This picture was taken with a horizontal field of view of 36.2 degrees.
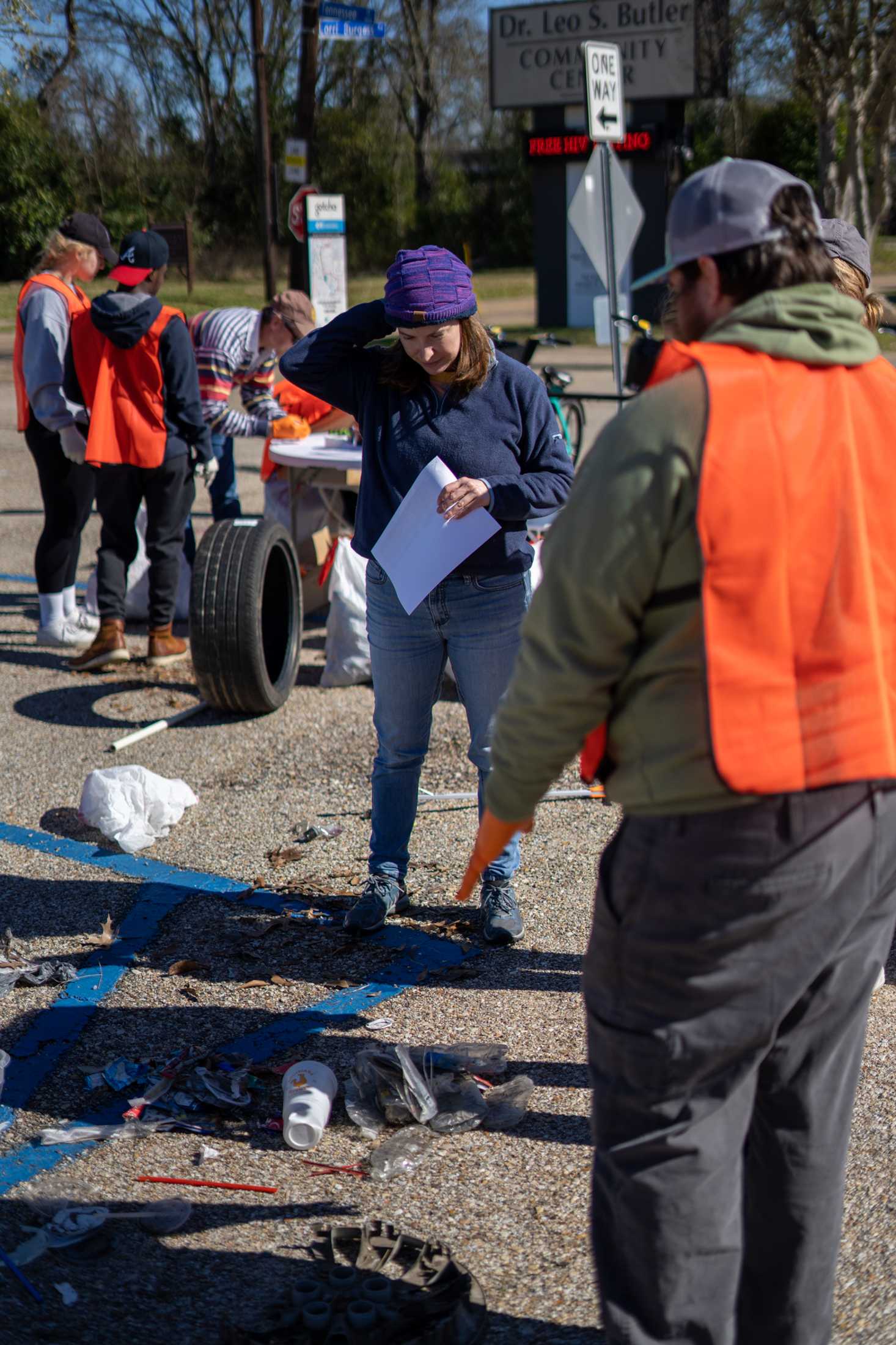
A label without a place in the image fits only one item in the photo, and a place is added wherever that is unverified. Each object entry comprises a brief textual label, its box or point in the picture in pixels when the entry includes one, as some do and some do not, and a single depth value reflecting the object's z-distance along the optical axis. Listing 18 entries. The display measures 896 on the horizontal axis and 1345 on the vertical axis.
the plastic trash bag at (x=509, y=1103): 3.20
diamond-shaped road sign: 9.77
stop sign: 15.71
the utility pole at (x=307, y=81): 19.70
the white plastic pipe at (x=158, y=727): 5.84
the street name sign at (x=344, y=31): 14.55
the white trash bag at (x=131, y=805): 4.90
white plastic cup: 3.10
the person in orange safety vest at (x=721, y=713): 1.79
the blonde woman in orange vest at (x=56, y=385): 6.62
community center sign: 24.61
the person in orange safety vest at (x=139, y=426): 6.38
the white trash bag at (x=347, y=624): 6.51
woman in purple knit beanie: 3.58
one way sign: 9.23
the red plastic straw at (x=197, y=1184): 2.95
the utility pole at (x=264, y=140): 23.80
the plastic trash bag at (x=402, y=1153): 3.02
